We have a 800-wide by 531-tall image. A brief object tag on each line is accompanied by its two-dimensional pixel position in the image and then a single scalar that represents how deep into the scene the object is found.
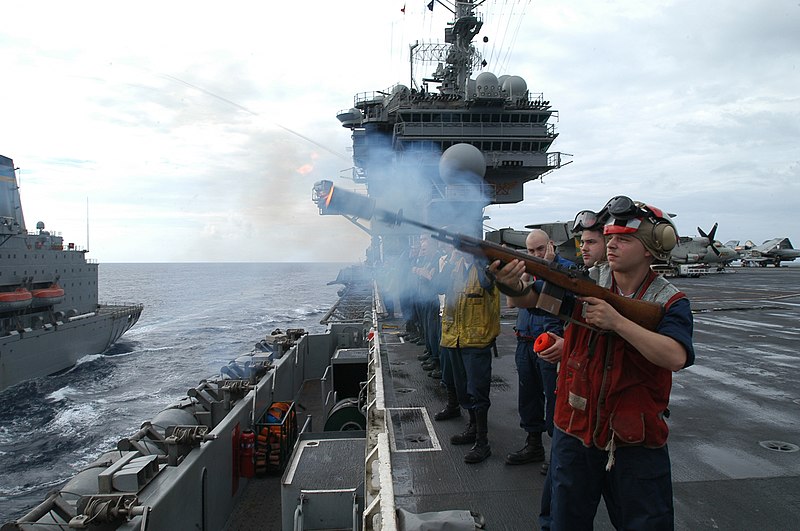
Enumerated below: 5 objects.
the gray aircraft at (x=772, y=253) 62.49
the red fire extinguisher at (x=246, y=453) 6.76
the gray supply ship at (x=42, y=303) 23.92
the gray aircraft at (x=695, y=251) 43.52
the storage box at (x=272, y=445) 7.08
